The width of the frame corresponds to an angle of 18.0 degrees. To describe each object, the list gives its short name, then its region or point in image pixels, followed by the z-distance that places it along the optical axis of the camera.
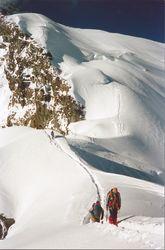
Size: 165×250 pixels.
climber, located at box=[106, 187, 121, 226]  21.53
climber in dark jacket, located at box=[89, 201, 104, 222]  22.95
